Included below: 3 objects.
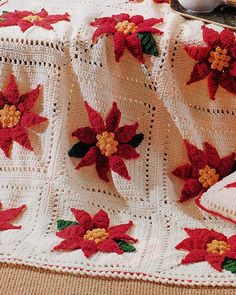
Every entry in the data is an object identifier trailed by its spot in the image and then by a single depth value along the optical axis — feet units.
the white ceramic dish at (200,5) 5.01
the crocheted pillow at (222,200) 4.54
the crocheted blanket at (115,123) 4.82
